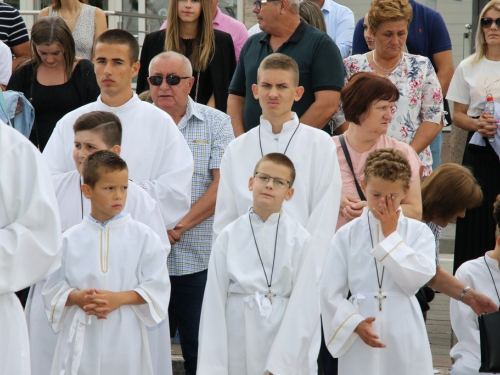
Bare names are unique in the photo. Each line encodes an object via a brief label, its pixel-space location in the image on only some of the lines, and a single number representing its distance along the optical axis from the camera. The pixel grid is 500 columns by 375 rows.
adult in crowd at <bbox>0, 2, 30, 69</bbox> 15.85
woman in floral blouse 13.09
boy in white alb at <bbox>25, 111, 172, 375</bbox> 10.11
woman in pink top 11.59
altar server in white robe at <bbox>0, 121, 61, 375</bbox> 7.60
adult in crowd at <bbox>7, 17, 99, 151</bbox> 13.77
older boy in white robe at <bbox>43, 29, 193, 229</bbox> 11.14
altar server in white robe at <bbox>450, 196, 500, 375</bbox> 10.79
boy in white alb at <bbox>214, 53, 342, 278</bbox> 10.73
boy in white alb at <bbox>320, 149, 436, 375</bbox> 9.70
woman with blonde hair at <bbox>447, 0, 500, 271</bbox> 14.31
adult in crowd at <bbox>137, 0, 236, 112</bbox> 14.21
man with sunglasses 11.92
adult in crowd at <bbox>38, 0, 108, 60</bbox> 16.23
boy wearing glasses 9.56
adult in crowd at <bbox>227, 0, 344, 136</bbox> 12.88
